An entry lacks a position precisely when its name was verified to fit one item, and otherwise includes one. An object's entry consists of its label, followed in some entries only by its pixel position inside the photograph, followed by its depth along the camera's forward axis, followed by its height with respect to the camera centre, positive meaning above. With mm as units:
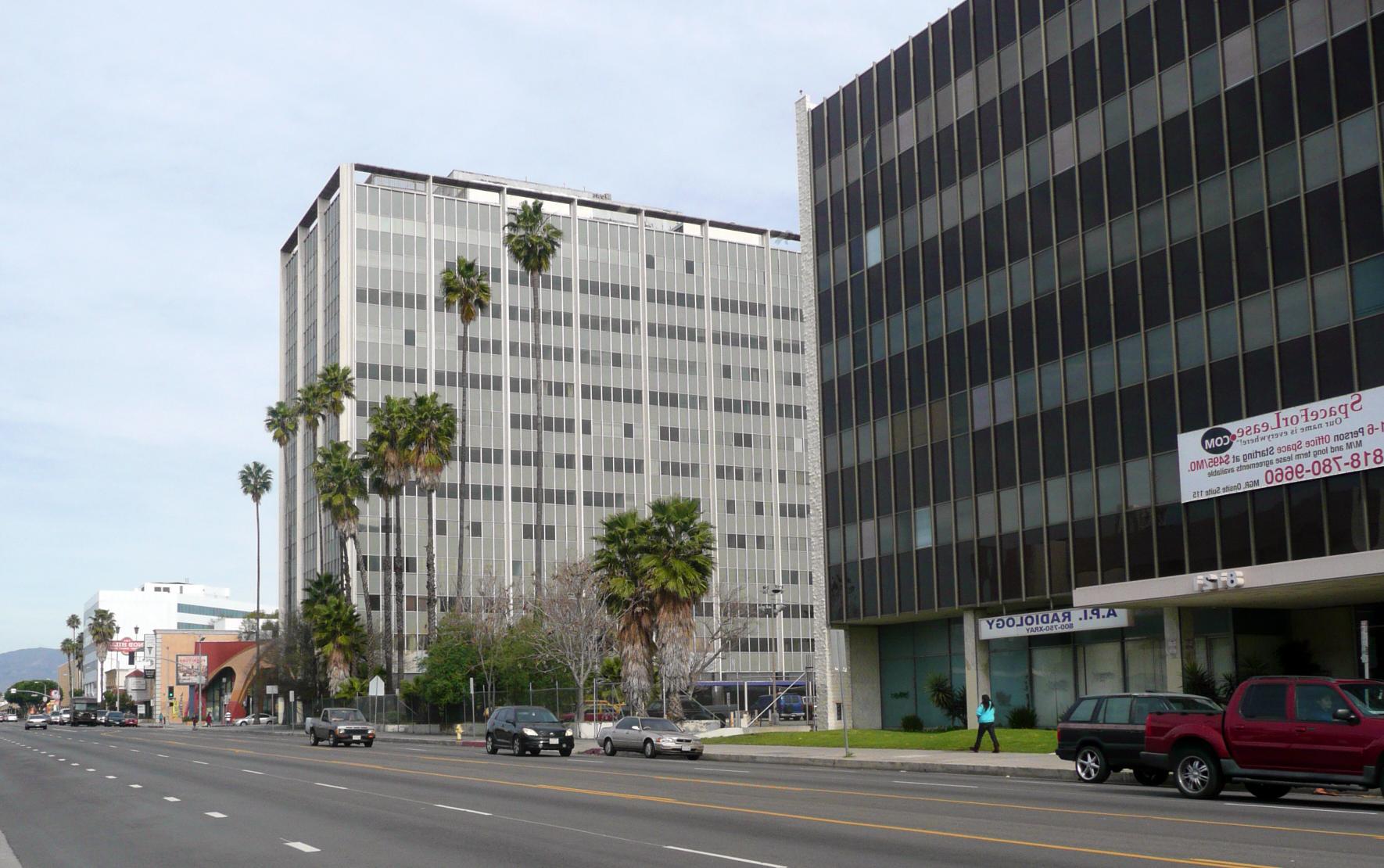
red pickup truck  19953 -1998
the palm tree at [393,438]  79500 +11340
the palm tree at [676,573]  52438 +2000
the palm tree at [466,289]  80438 +20275
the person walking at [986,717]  35719 -2614
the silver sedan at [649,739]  40906 -3514
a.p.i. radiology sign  40600 -195
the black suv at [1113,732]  25328 -2237
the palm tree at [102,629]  185250 +1340
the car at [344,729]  52406 -3731
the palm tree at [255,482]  125812 +14170
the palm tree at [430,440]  79125 +11192
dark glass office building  34688 +8179
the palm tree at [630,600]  52969 +1034
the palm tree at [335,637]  86750 -263
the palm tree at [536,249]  76688 +21475
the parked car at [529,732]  43781 -3379
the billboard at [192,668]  143125 -3362
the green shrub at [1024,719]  44562 -3346
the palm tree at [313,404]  94875 +16177
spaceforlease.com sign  33281 +4253
